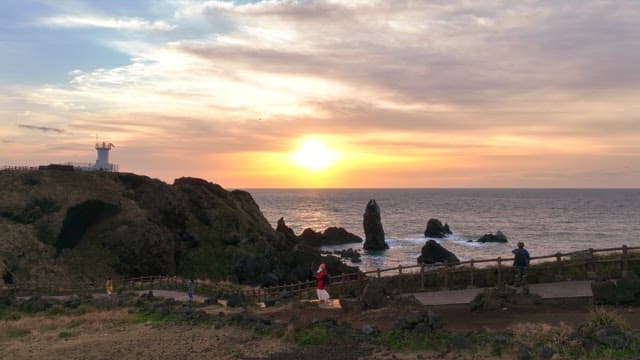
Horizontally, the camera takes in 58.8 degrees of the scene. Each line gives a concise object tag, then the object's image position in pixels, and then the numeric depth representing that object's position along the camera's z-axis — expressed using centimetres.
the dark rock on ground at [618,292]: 1967
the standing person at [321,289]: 2305
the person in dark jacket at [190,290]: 2982
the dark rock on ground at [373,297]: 2069
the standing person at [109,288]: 3442
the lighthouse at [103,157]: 10087
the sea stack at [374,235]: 9481
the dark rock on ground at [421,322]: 1583
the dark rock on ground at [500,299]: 1992
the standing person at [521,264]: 2366
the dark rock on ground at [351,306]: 2070
